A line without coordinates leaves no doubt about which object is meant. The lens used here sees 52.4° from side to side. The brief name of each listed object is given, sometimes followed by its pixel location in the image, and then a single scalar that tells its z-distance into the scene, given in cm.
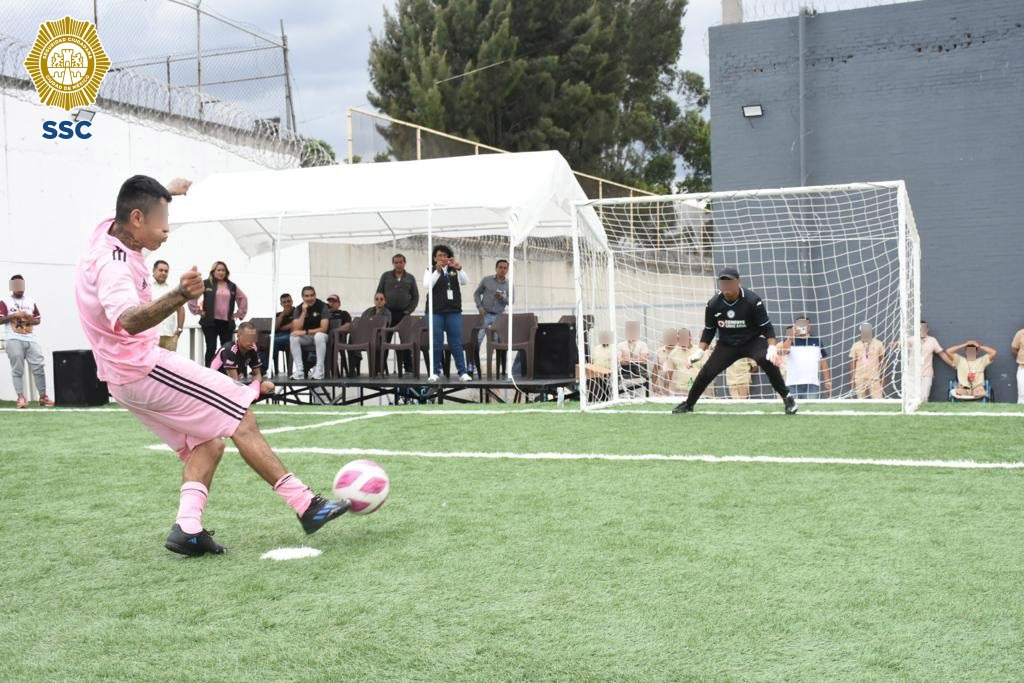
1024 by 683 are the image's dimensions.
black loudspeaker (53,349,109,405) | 1404
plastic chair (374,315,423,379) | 1505
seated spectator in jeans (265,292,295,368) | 1593
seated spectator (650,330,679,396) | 1410
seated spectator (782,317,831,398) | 1387
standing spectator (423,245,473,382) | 1380
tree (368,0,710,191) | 3516
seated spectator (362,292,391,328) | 1559
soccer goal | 1386
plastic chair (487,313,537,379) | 1398
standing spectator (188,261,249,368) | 1519
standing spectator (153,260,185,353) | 1321
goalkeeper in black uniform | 1064
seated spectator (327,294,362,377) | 1617
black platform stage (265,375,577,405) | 1328
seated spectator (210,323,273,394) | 1148
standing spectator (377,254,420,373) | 1565
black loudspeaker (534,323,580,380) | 1391
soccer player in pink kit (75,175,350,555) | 441
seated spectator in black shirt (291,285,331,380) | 1531
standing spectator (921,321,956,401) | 1470
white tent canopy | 1378
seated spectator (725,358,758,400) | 1508
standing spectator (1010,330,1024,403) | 1445
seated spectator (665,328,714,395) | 1421
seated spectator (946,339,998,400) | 1470
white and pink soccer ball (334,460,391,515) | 502
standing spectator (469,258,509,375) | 1524
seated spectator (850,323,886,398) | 1394
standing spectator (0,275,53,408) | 1448
